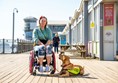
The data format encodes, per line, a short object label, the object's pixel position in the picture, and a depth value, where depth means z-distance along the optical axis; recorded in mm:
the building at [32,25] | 47434
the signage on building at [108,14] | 8088
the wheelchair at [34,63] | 4543
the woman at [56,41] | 12375
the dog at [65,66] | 4302
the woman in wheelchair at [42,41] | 4448
